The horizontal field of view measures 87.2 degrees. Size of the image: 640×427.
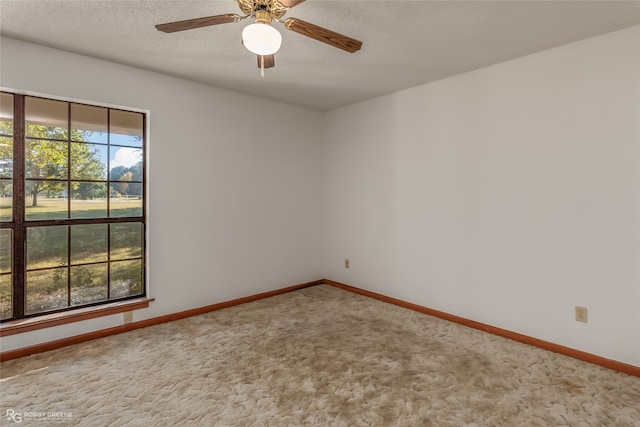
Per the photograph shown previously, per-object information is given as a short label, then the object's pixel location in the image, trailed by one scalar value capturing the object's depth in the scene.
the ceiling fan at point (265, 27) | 1.70
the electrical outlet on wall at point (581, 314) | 2.62
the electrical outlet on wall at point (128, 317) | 3.15
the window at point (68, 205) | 2.70
